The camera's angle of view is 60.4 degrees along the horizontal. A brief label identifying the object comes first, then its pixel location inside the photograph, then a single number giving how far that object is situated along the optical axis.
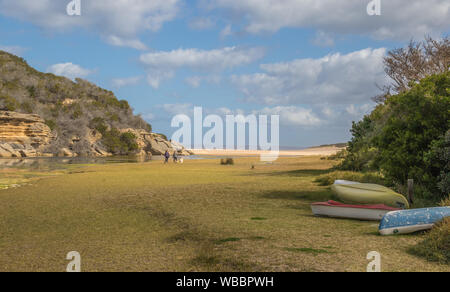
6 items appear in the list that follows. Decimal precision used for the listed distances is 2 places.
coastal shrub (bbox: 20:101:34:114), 69.38
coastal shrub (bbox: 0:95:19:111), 63.53
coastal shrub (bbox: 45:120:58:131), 71.00
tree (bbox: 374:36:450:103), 31.08
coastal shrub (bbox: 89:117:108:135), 81.12
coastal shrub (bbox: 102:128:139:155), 79.50
